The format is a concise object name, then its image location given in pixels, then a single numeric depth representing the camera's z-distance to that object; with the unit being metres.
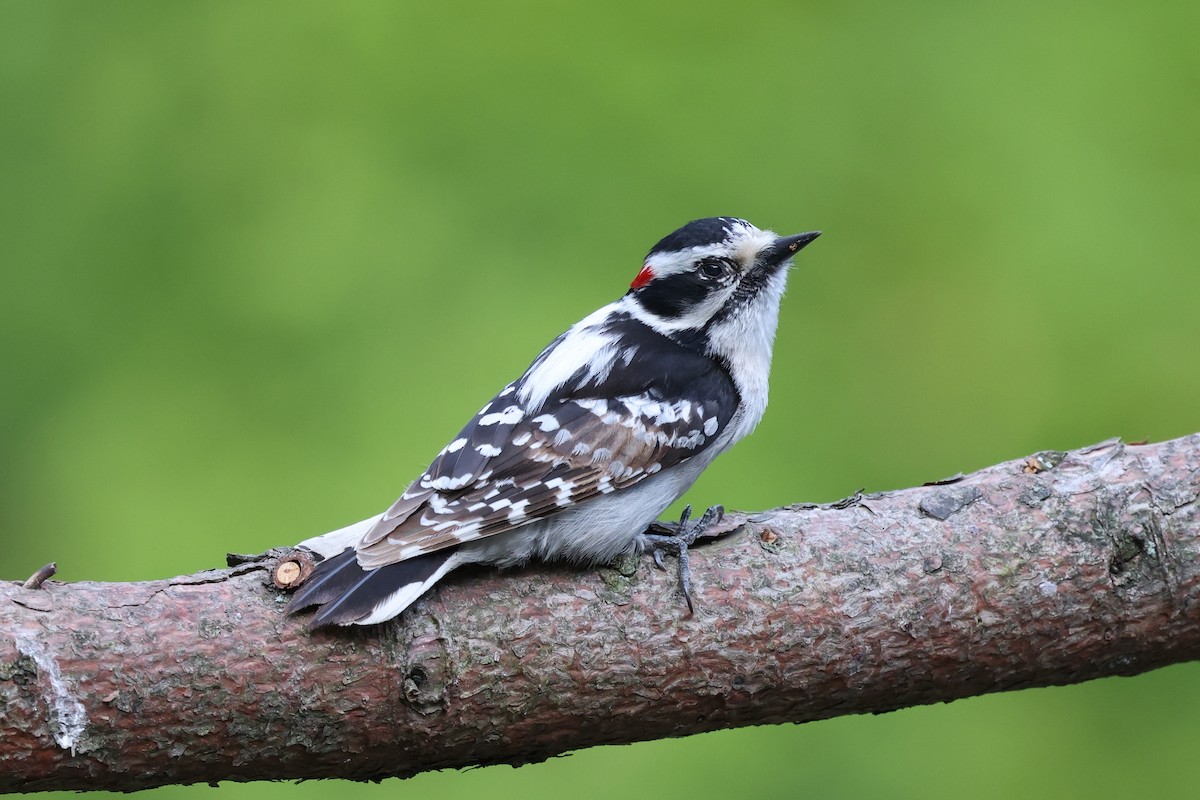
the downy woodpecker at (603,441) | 3.44
